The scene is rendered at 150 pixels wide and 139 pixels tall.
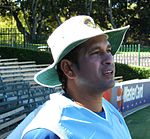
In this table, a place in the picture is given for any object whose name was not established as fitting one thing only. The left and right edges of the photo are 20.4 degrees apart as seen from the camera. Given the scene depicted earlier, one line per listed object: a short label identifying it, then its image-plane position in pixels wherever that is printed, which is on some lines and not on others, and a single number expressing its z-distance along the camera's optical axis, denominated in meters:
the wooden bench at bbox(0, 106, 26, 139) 7.25
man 1.51
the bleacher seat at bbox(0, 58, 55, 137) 8.14
